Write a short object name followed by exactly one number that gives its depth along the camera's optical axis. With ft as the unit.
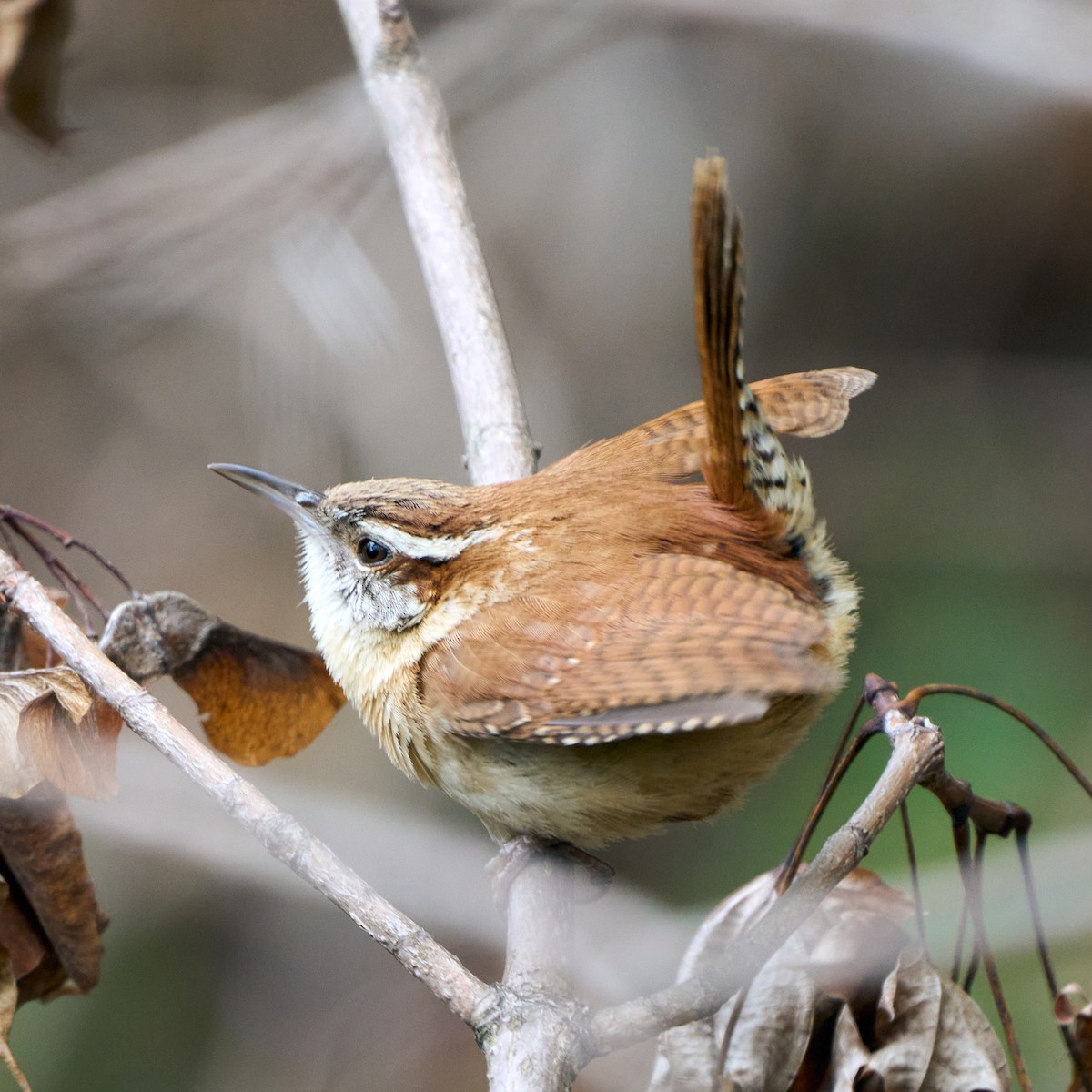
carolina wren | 14.52
